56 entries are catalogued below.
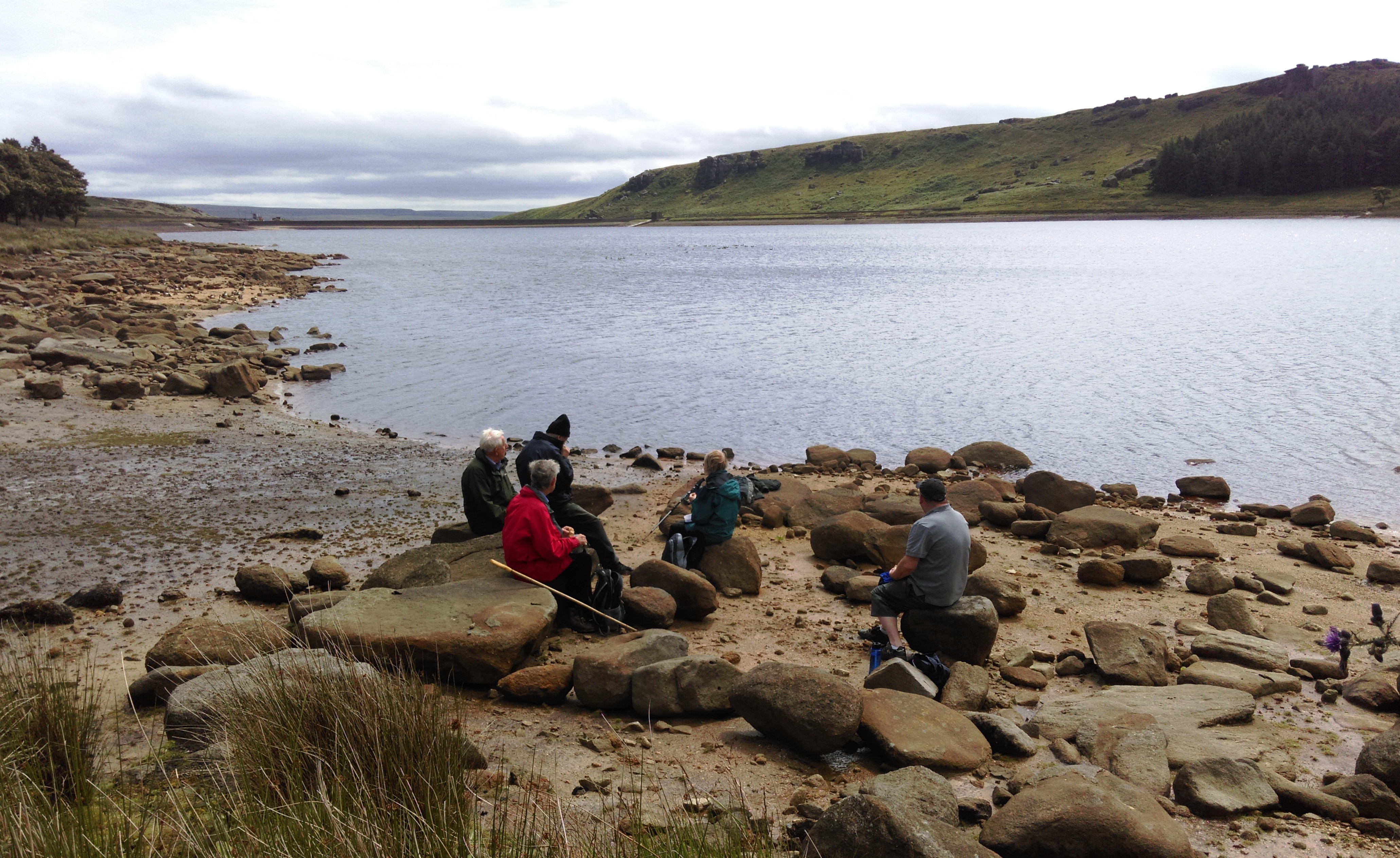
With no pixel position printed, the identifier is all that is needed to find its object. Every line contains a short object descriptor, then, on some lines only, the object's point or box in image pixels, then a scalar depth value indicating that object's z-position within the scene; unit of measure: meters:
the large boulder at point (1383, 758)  6.56
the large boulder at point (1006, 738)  7.31
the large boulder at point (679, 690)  7.82
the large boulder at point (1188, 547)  13.53
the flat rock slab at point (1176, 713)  7.50
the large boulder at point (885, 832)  5.18
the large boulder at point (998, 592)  10.80
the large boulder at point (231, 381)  23.91
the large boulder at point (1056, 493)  16.11
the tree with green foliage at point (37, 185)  69.06
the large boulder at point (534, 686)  8.05
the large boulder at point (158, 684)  7.51
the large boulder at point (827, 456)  20.16
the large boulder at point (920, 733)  6.96
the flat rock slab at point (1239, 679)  8.59
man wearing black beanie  10.95
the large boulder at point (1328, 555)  13.12
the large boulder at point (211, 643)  7.90
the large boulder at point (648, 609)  10.12
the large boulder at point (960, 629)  9.08
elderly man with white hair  11.15
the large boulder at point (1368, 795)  6.23
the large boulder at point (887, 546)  12.73
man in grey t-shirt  8.91
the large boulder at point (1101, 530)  13.84
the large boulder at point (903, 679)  8.09
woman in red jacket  9.41
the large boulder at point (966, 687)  8.18
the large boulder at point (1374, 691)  8.21
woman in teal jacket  11.82
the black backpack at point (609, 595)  10.03
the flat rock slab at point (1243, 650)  9.16
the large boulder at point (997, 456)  20.47
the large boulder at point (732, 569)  11.65
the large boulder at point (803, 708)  7.10
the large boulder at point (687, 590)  10.52
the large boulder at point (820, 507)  14.91
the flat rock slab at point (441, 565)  9.78
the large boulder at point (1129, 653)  8.89
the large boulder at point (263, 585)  10.51
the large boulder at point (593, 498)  15.30
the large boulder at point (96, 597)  9.98
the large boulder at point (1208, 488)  17.80
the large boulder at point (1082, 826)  5.56
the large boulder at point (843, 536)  12.95
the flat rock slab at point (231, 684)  5.76
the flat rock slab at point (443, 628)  7.89
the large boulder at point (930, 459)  20.12
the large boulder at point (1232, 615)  10.32
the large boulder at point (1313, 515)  15.58
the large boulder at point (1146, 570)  12.20
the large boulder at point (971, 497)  15.46
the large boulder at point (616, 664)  7.92
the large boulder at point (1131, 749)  6.75
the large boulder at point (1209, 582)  11.80
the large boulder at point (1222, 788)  6.29
